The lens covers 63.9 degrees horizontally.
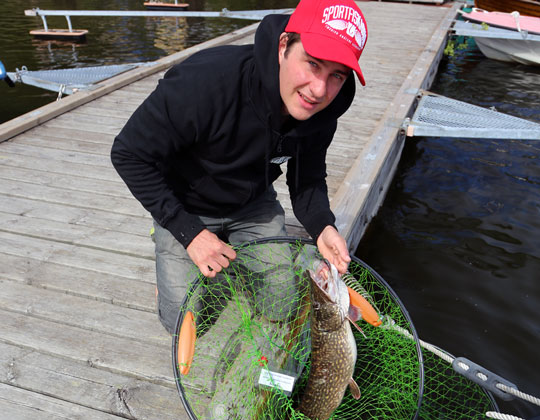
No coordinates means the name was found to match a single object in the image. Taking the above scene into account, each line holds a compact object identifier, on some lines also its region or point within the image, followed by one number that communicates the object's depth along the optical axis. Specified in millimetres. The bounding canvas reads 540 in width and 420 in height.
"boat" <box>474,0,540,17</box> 15141
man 2412
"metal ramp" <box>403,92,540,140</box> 6090
